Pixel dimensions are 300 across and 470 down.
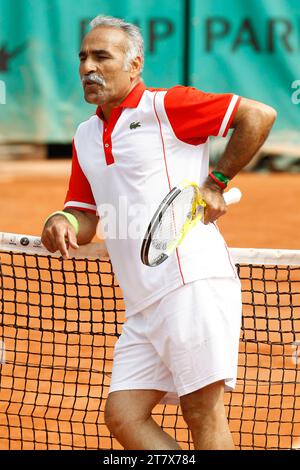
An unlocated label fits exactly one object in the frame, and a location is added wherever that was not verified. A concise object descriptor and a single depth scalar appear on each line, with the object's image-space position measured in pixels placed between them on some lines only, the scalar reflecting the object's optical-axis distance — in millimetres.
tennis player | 6254
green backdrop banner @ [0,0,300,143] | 26094
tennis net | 7941
